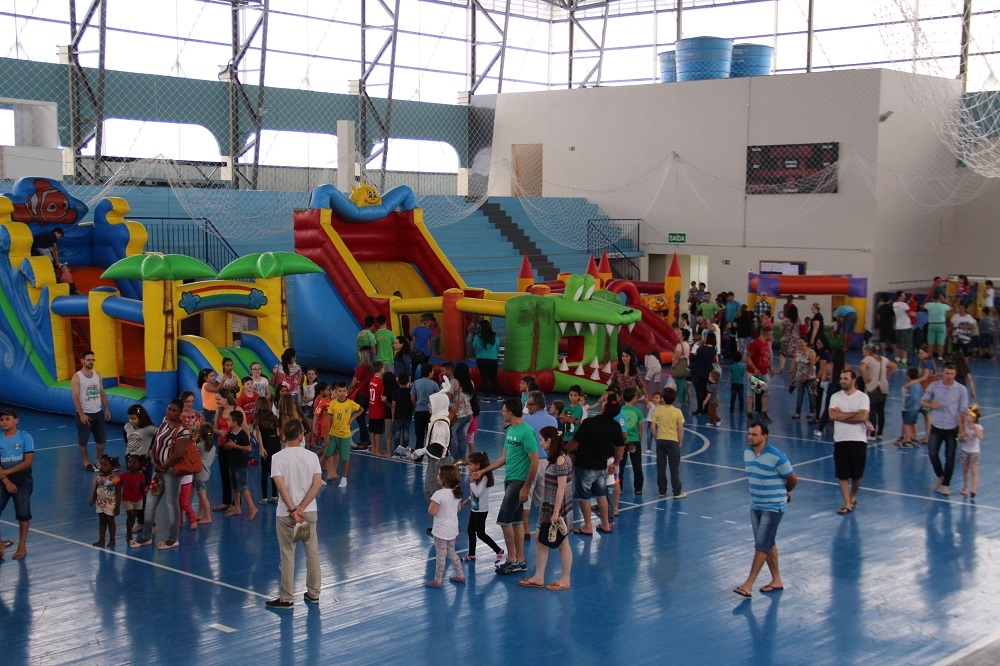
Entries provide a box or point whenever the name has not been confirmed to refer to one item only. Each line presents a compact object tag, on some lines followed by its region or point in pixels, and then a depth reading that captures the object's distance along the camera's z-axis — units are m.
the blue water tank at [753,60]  26.67
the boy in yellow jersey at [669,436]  10.49
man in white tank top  11.49
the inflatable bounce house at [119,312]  13.49
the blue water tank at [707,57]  26.66
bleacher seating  24.95
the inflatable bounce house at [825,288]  22.88
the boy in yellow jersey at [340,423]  11.03
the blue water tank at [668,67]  27.77
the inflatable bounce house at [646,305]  19.64
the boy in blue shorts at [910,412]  12.97
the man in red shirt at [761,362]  14.80
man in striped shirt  8.01
